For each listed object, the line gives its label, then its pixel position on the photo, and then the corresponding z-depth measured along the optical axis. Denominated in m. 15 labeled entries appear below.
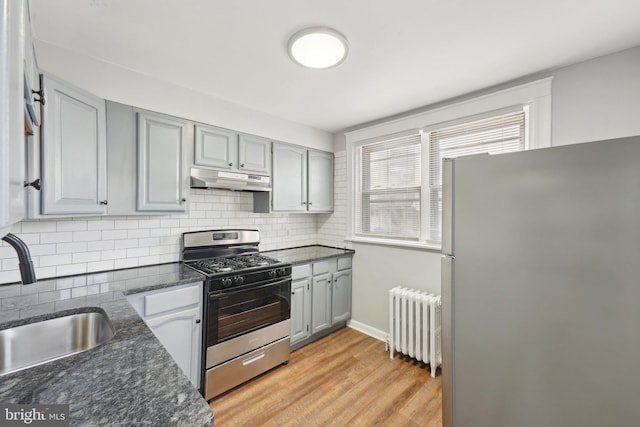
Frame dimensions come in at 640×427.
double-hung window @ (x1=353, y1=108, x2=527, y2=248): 2.41
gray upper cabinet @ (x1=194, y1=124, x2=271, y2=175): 2.41
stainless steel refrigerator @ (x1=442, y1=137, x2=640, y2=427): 1.04
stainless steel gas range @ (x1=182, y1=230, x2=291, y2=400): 2.08
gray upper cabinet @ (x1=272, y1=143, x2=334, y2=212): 3.01
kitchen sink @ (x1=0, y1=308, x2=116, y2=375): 1.21
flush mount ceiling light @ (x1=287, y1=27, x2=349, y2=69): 1.62
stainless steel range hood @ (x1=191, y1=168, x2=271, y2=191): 2.35
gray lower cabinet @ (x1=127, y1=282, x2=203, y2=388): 1.81
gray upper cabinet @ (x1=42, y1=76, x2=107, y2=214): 1.54
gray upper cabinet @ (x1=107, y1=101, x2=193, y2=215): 1.97
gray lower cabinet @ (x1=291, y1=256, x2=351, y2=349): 2.78
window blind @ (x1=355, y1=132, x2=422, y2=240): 2.94
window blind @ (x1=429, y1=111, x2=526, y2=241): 2.30
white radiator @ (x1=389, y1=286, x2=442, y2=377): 2.45
